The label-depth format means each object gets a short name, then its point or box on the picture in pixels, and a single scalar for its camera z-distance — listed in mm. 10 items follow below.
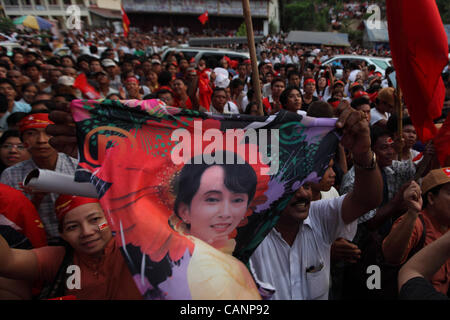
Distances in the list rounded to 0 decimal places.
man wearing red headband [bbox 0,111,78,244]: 2217
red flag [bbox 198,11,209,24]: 11986
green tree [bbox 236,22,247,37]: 20912
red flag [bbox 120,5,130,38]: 10703
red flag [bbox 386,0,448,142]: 1741
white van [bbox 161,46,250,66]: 10469
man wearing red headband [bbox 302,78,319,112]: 4832
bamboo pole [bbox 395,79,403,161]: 2098
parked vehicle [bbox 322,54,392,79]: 9281
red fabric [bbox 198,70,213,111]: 4912
